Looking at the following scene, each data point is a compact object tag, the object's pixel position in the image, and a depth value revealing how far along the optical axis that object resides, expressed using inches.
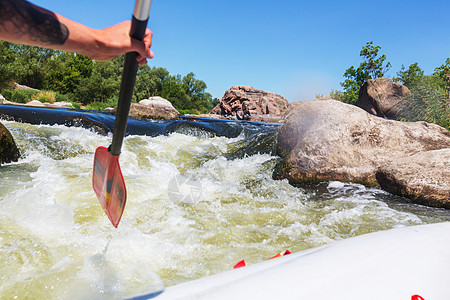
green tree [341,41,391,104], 1430.9
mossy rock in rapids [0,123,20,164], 169.3
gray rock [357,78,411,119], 666.2
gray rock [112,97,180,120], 529.1
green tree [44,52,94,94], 1439.5
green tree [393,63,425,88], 1410.7
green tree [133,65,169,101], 1696.7
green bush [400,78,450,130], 438.6
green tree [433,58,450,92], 1098.2
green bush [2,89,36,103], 800.9
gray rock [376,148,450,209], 146.5
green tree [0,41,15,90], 938.1
